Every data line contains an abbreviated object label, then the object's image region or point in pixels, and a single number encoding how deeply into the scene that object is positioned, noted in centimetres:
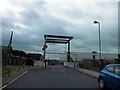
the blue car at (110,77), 411
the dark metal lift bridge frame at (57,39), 1900
